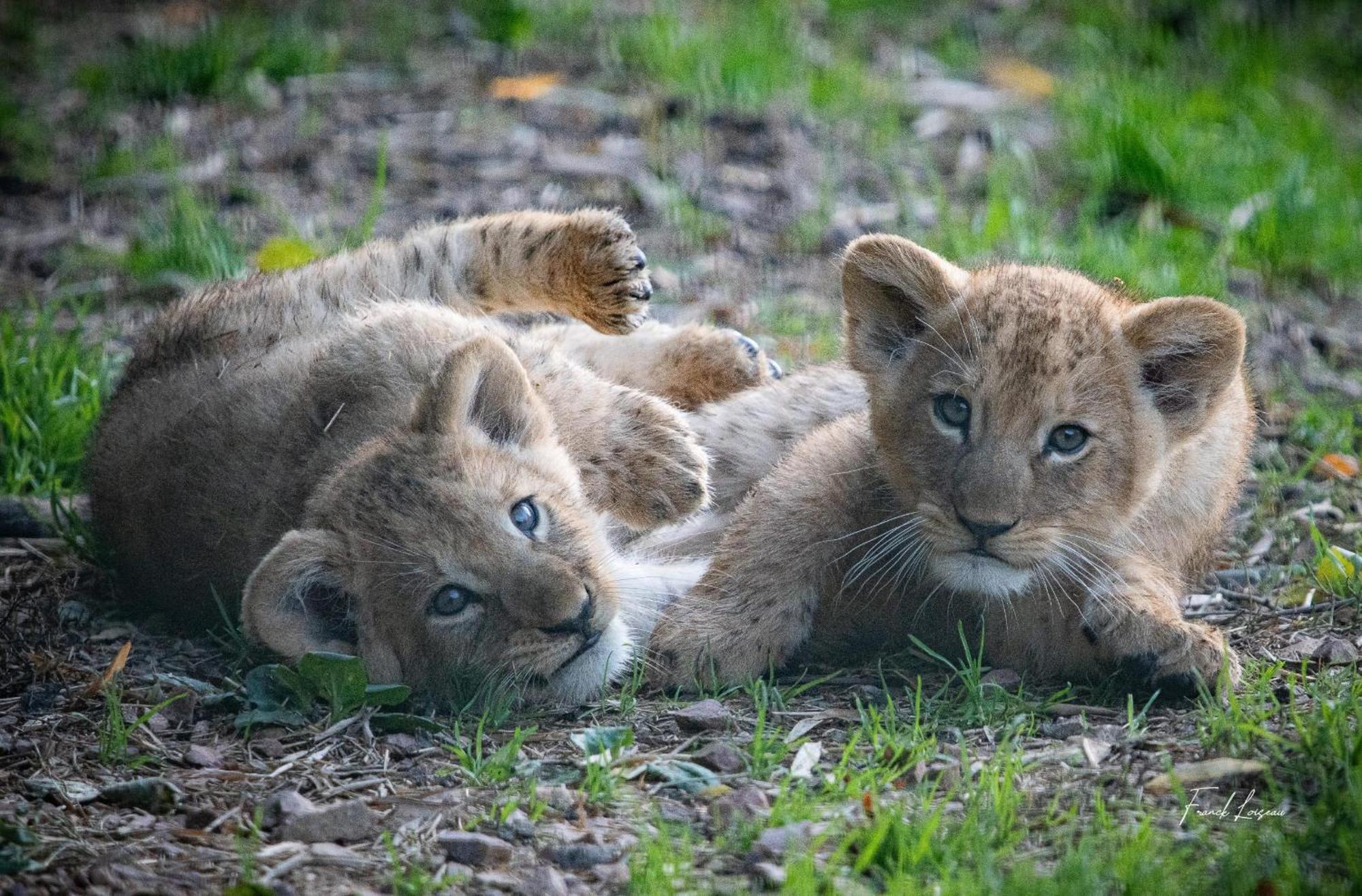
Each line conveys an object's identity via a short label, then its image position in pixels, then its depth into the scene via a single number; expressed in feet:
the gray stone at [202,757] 26.37
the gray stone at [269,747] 26.84
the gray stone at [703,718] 27.17
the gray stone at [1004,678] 28.86
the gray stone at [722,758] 25.63
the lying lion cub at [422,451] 27.66
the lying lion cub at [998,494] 27.86
